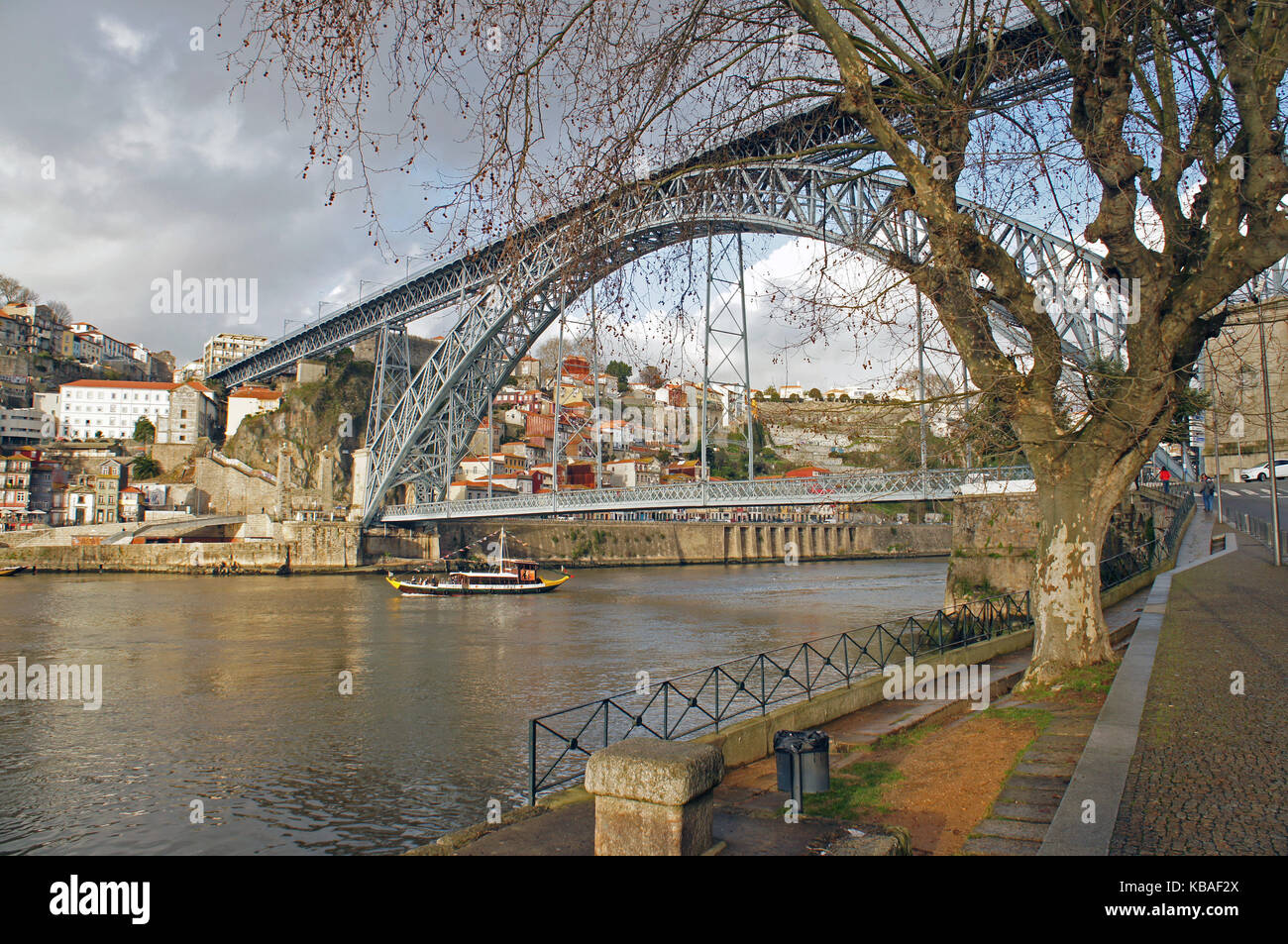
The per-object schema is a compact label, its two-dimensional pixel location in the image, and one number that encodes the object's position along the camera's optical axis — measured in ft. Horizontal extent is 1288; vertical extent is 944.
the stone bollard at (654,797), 10.92
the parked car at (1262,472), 127.76
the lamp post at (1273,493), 49.85
